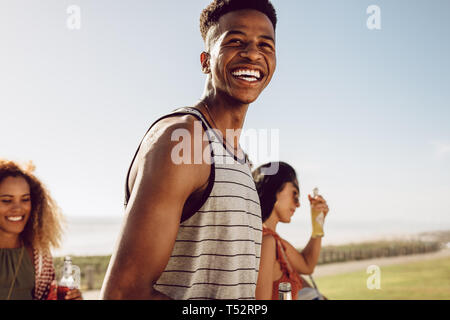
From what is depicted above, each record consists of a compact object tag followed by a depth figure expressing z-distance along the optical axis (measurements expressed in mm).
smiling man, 1075
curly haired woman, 3855
